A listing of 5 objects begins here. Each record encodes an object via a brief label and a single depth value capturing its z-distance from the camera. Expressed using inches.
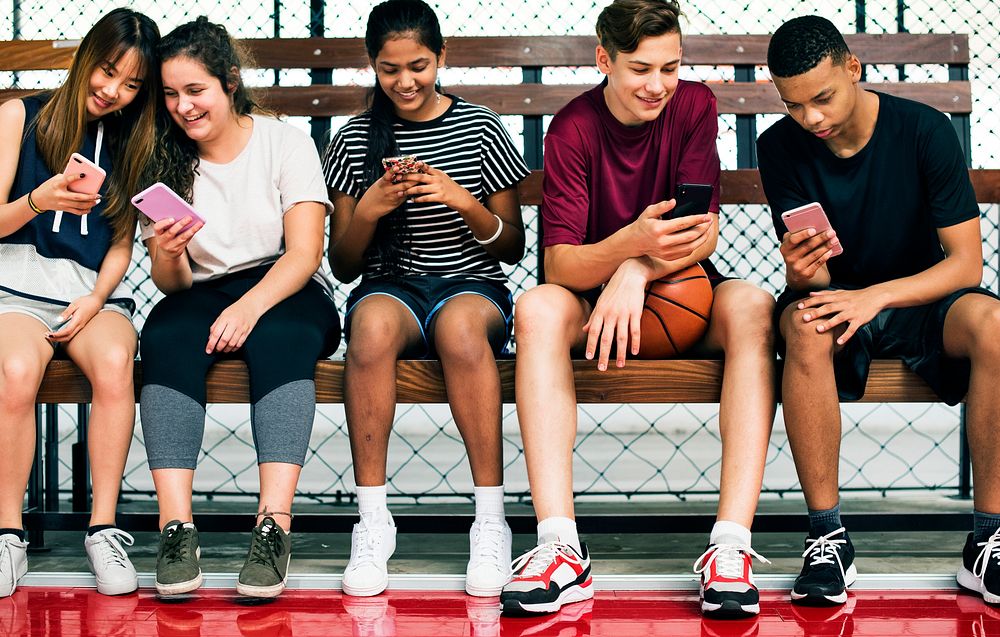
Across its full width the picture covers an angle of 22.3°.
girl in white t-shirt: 175.9
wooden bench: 216.6
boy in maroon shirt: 172.4
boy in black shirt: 174.2
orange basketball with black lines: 179.2
